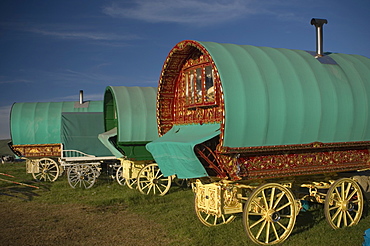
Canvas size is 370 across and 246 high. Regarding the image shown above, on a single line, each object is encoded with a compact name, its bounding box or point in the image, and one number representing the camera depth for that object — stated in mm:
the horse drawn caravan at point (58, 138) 16391
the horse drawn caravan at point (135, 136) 14109
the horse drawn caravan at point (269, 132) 7773
